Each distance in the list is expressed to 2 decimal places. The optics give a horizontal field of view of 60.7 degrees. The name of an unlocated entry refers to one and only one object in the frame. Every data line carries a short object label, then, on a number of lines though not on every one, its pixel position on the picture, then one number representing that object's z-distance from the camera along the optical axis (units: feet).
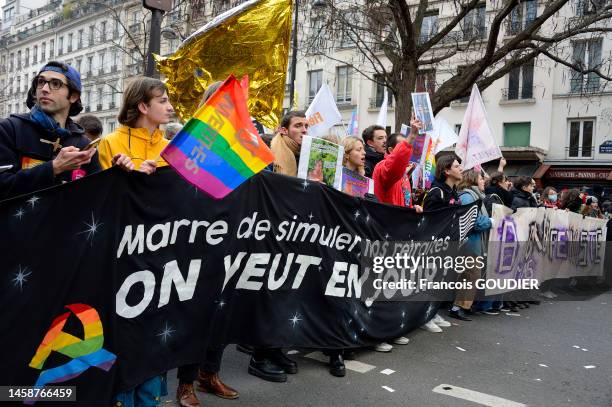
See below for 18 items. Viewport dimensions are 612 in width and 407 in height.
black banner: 7.85
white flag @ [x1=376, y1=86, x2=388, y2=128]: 28.63
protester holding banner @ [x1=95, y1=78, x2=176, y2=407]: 9.49
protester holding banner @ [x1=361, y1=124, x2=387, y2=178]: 19.03
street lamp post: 18.01
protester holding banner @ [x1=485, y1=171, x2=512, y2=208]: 24.25
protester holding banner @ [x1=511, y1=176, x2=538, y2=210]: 25.62
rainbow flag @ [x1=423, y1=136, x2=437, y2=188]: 24.11
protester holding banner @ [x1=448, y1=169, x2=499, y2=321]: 20.58
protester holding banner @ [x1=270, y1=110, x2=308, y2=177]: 14.43
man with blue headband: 7.80
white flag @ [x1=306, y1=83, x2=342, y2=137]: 22.03
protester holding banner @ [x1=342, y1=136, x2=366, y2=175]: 15.72
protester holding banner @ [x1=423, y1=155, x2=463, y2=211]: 19.11
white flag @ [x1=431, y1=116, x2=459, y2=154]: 29.84
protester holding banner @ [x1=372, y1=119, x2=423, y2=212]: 15.37
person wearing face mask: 32.94
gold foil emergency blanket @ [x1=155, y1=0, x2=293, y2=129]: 16.03
